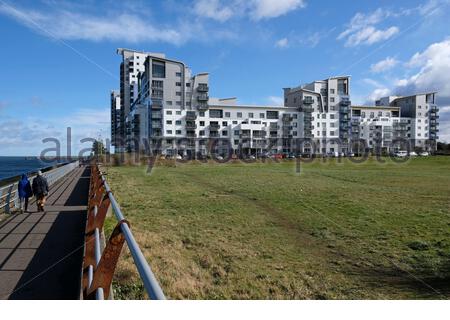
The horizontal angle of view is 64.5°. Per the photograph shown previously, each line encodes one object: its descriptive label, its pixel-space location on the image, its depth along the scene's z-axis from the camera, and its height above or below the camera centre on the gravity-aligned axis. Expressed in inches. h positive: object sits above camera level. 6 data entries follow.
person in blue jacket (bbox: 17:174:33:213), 509.4 -58.6
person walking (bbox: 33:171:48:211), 511.2 -57.8
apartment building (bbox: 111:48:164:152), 4598.4 +946.4
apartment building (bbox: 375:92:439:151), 4561.5 +386.6
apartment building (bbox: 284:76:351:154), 4005.9 +446.9
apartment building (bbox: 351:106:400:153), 4318.4 +267.9
